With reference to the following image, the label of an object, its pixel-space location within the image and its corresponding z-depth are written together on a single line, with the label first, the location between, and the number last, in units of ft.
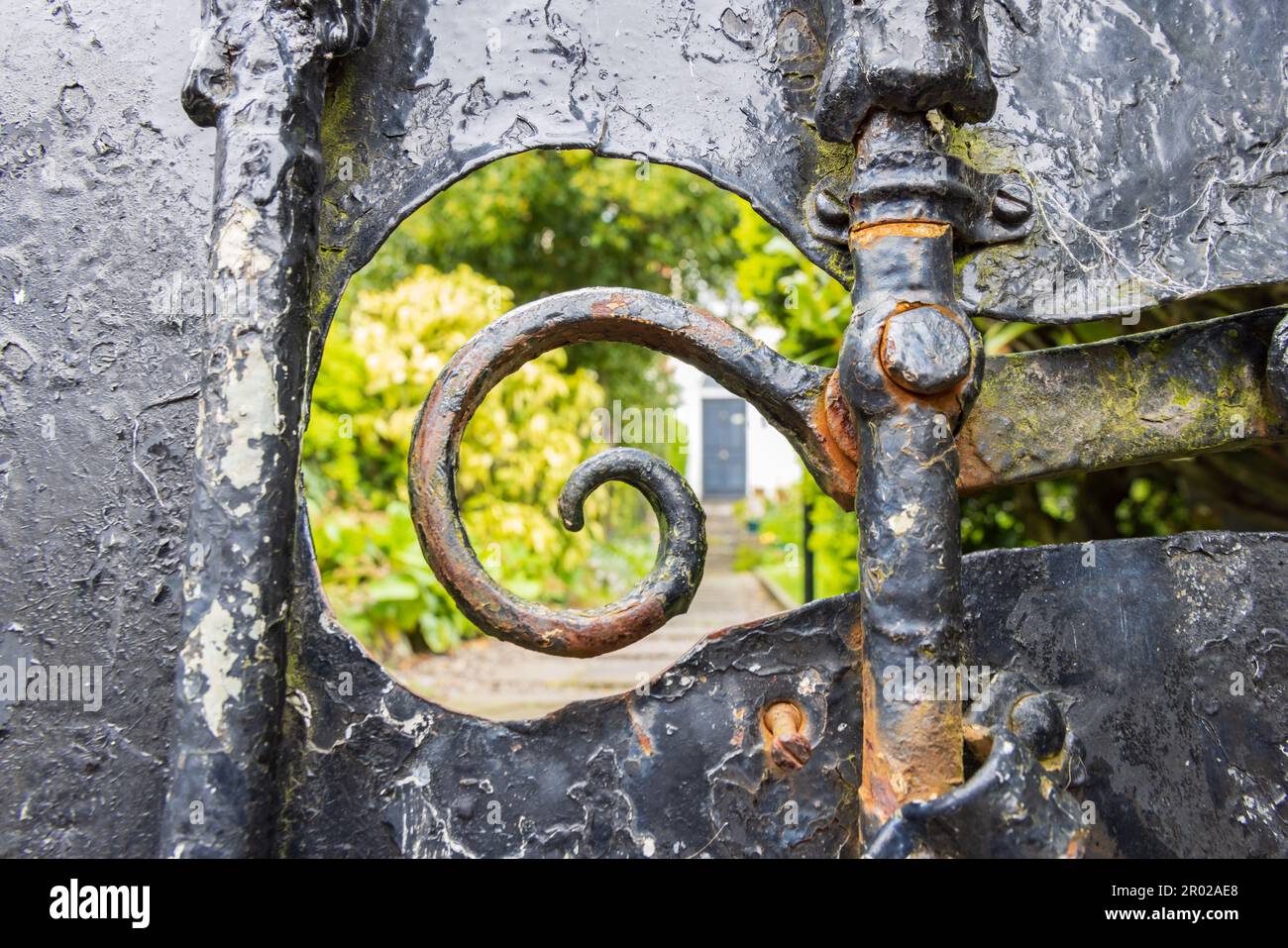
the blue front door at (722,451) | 61.67
